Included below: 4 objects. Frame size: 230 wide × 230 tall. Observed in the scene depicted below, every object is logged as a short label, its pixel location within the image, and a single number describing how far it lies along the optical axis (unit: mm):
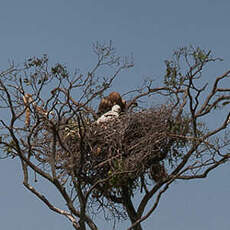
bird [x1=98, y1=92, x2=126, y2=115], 17844
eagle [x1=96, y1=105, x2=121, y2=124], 16844
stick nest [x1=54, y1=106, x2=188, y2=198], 15641
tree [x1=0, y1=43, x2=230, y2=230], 14819
